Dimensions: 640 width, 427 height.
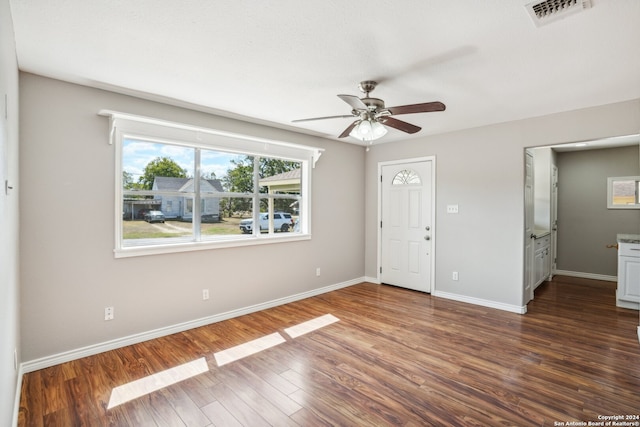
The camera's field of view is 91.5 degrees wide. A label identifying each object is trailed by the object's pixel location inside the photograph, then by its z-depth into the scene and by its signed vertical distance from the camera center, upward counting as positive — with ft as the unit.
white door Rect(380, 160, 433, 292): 15.79 -0.63
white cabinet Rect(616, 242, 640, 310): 12.94 -2.61
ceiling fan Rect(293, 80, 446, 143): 7.80 +2.65
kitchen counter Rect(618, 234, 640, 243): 13.20 -1.10
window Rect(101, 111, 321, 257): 10.13 +0.96
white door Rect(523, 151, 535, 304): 13.09 -0.70
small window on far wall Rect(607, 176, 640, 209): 17.54 +1.23
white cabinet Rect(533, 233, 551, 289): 15.38 -2.46
